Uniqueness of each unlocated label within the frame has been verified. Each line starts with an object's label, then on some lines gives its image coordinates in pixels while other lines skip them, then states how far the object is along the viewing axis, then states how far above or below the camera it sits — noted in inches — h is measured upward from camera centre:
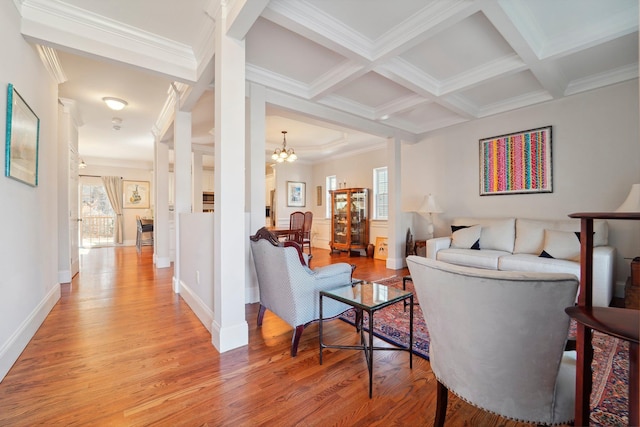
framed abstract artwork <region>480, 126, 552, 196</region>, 154.4 +28.2
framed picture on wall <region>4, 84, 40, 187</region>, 74.4 +21.4
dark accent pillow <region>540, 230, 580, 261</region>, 126.6 -16.0
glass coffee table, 65.1 -23.2
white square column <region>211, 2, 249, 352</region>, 84.0 +5.8
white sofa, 116.9 -18.8
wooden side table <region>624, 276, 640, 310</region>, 108.1 -33.8
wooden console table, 27.7 -12.0
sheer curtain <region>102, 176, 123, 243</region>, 326.6 +18.4
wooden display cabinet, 256.4 -8.2
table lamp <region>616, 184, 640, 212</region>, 102.7 +3.2
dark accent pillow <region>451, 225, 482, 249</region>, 161.9 -15.8
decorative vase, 249.6 -34.8
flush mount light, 155.2 +61.3
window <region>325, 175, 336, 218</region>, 306.5 +26.7
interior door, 169.0 +3.7
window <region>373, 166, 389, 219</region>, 252.4 +16.4
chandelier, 218.4 +44.4
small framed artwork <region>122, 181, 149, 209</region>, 339.6 +21.3
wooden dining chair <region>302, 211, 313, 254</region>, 247.8 -10.6
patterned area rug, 57.2 -41.2
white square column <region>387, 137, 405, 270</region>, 200.7 +2.9
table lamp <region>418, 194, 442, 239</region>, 189.6 +2.7
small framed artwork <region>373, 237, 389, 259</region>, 235.3 -31.9
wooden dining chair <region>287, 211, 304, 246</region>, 247.3 -8.8
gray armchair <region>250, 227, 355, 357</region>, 80.7 -21.5
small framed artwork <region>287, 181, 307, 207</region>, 315.9 +19.9
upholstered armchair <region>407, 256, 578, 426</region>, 36.6 -18.0
